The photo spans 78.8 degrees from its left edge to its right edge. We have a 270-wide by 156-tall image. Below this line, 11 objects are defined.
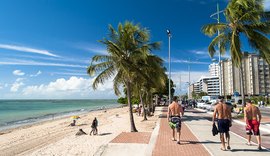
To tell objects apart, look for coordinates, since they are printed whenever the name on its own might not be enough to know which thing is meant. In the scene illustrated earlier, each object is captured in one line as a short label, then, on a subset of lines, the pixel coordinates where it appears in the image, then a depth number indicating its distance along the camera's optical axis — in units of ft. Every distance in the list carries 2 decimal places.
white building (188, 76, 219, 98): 314.88
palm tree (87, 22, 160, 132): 30.29
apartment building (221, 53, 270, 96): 237.55
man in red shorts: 17.00
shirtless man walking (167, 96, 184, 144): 18.38
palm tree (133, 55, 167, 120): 33.20
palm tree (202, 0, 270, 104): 34.05
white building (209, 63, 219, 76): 373.01
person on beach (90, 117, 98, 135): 32.85
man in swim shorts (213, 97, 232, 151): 16.03
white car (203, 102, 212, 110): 64.09
